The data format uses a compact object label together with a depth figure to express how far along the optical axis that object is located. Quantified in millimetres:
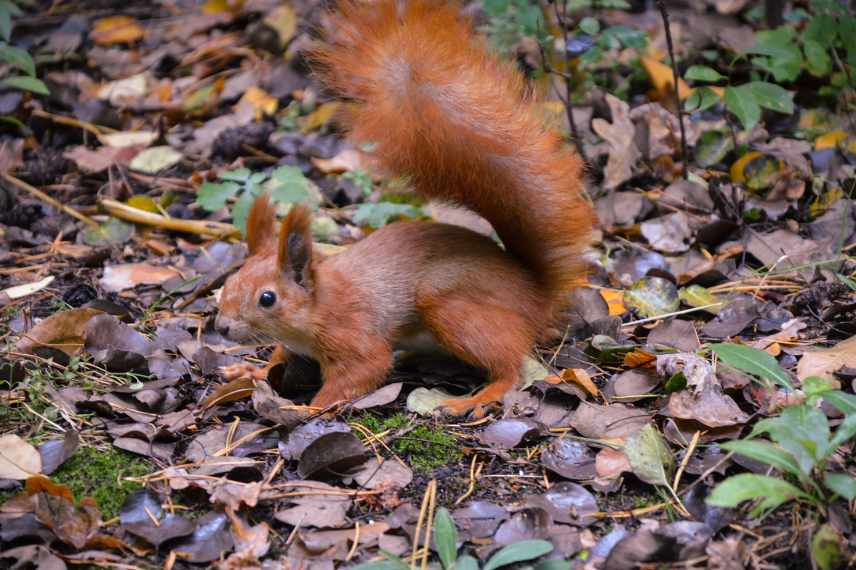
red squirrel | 4453
